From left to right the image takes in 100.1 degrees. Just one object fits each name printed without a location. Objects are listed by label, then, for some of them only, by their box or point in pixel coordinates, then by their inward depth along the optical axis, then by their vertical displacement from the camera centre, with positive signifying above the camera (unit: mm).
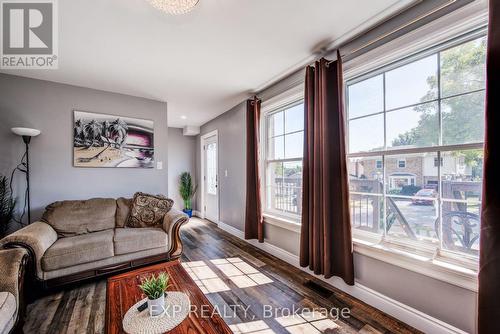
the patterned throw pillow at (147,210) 2846 -603
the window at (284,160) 2879 +95
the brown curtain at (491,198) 1177 -191
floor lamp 2477 +317
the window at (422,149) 1446 +131
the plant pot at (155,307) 1165 -789
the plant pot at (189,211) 5613 -1216
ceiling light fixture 1394 +1094
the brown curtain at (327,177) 2004 -115
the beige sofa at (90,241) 2061 -820
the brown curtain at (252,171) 3307 -79
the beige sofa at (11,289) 1321 -837
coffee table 1098 -846
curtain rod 1480 +1109
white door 4969 -361
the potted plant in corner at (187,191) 5652 -663
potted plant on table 1172 -728
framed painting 3119 +416
